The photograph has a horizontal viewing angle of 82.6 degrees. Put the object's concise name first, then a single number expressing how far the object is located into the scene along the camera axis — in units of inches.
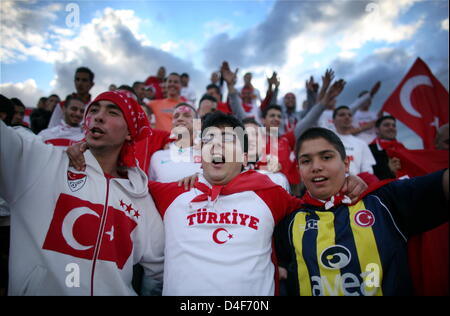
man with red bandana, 63.4
